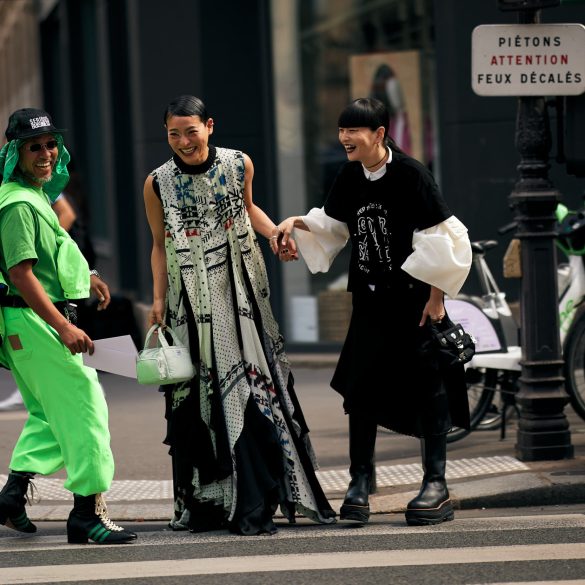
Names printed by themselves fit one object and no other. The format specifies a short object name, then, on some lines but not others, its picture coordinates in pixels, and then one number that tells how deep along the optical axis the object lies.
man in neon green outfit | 12.30
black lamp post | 15.23
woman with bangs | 12.59
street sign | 14.99
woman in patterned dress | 12.67
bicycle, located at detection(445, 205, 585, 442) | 16.78
